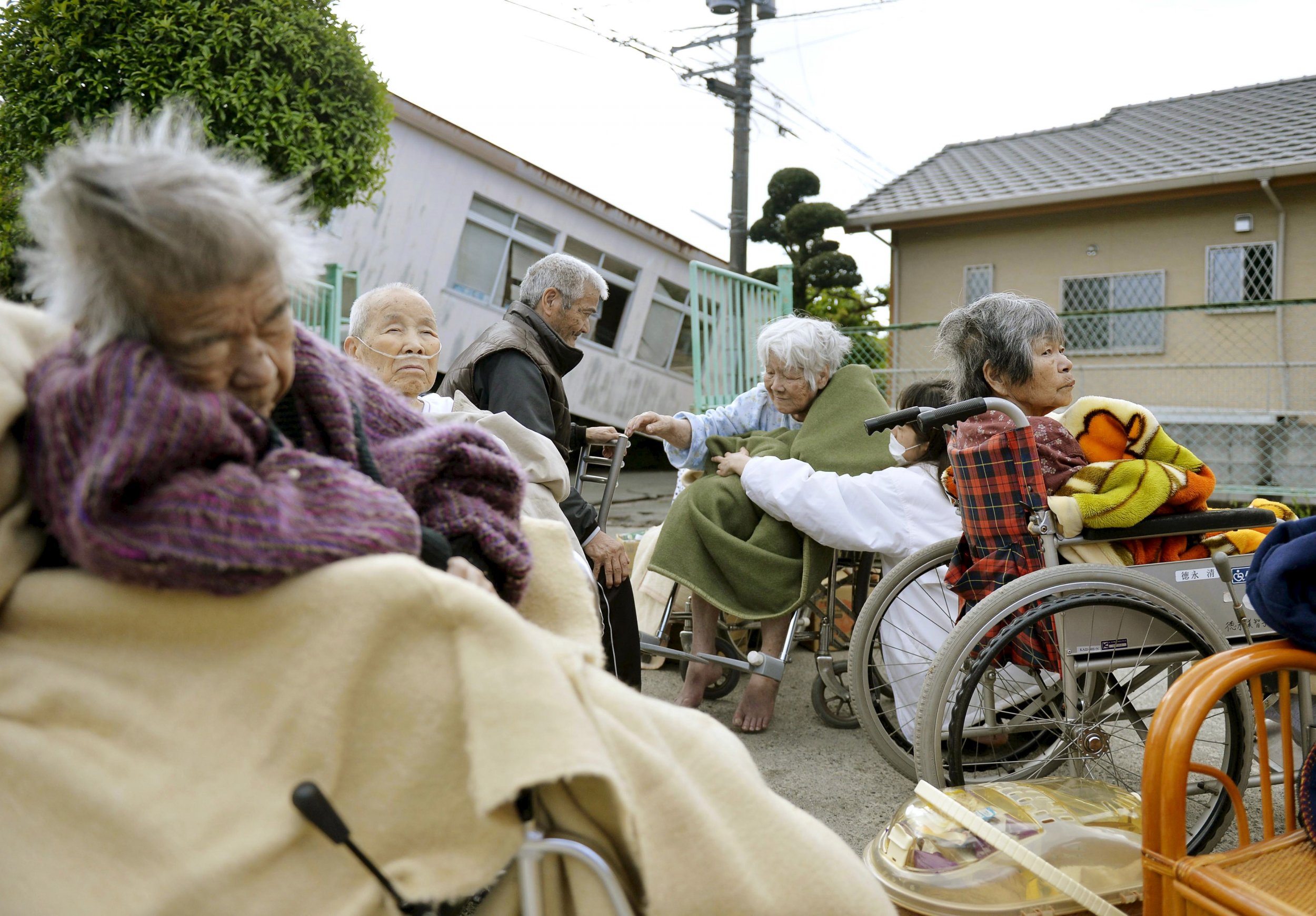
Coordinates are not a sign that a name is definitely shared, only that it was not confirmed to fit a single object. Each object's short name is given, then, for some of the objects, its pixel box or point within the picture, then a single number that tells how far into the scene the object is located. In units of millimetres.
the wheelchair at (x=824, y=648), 3402
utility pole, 11625
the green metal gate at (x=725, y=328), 6371
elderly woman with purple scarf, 970
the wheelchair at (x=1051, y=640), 2203
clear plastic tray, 1791
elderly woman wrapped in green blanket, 3371
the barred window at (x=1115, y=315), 9906
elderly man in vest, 3229
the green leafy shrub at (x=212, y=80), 4906
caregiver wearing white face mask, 2951
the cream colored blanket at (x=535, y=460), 2801
